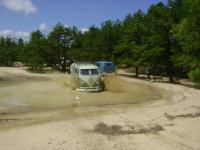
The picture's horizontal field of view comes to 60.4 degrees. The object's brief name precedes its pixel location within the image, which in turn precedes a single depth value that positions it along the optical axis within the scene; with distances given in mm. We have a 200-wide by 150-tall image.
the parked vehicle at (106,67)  27384
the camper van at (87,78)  16829
